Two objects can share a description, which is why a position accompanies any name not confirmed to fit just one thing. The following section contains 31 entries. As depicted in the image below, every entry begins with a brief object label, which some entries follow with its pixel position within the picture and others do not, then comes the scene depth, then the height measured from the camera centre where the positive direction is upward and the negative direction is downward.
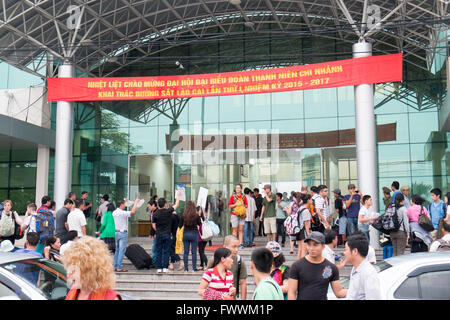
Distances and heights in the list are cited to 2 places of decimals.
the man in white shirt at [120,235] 11.68 -1.12
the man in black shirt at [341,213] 13.19 -0.67
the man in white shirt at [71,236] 8.76 -0.86
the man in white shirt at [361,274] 4.56 -0.85
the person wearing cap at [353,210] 12.98 -0.57
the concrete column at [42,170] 22.33 +0.99
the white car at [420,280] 4.88 -0.97
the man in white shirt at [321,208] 10.85 -0.43
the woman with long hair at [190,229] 10.98 -0.93
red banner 15.27 +3.83
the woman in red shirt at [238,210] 13.62 -0.58
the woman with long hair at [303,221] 10.57 -0.70
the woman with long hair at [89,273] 3.35 -0.60
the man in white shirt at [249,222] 13.87 -0.97
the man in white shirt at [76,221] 10.96 -0.72
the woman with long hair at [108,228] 12.13 -0.99
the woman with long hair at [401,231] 10.00 -0.90
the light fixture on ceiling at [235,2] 19.67 +7.98
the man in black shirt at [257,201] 15.34 -0.36
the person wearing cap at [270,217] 13.80 -0.81
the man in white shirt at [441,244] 7.49 -0.88
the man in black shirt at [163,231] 11.19 -0.99
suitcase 11.98 -1.73
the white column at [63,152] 18.28 +1.55
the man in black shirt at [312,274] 4.80 -0.88
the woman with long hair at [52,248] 8.20 -1.02
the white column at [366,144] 15.87 +1.58
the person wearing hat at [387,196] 13.19 -0.19
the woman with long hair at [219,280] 5.41 -1.06
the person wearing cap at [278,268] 5.98 -1.02
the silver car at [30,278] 5.03 -1.02
